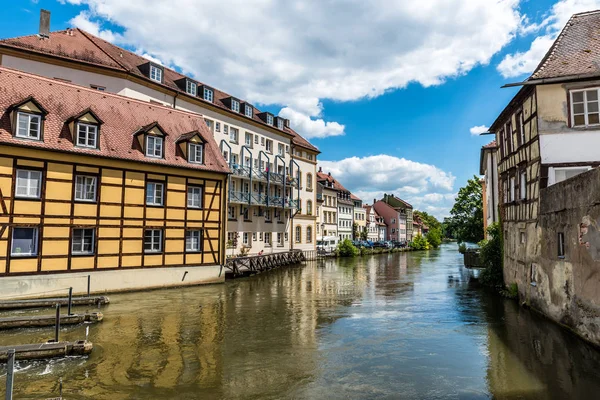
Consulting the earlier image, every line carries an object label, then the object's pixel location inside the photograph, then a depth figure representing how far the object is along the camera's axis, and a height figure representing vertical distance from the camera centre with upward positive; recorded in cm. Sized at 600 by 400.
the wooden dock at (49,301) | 1448 -277
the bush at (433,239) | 8962 -111
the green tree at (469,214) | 5434 +285
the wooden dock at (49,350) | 910 -278
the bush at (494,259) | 2155 -133
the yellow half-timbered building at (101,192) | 1672 +185
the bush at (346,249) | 5166 -205
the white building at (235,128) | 2456 +939
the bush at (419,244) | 7756 -196
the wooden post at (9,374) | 500 -182
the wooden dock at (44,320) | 1212 -280
